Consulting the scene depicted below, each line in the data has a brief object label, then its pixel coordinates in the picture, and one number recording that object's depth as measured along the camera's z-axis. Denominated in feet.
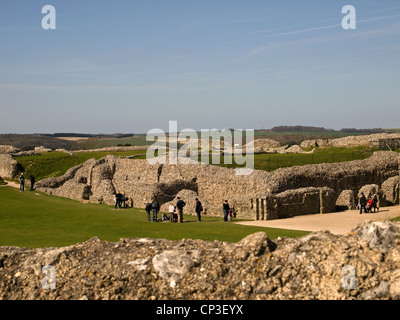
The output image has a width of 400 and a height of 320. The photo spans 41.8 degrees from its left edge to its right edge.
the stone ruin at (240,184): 101.30
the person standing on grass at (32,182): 135.76
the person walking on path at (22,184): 130.93
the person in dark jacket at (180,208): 86.09
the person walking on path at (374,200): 107.55
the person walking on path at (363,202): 105.14
